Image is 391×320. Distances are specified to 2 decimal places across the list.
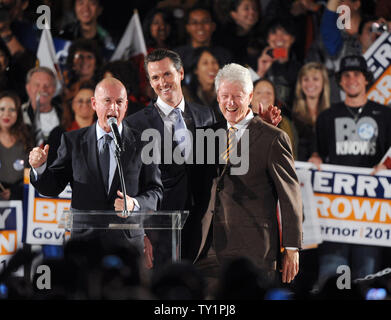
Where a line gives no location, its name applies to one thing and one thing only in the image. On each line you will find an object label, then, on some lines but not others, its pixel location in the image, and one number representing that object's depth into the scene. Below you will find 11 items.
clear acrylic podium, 7.88
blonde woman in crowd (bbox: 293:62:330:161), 13.65
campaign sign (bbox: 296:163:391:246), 13.66
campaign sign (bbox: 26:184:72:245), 13.77
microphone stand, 7.86
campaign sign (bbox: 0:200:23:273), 13.53
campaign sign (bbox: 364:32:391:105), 13.97
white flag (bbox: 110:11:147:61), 14.19
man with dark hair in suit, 9.59
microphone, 7.98
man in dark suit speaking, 8.76
